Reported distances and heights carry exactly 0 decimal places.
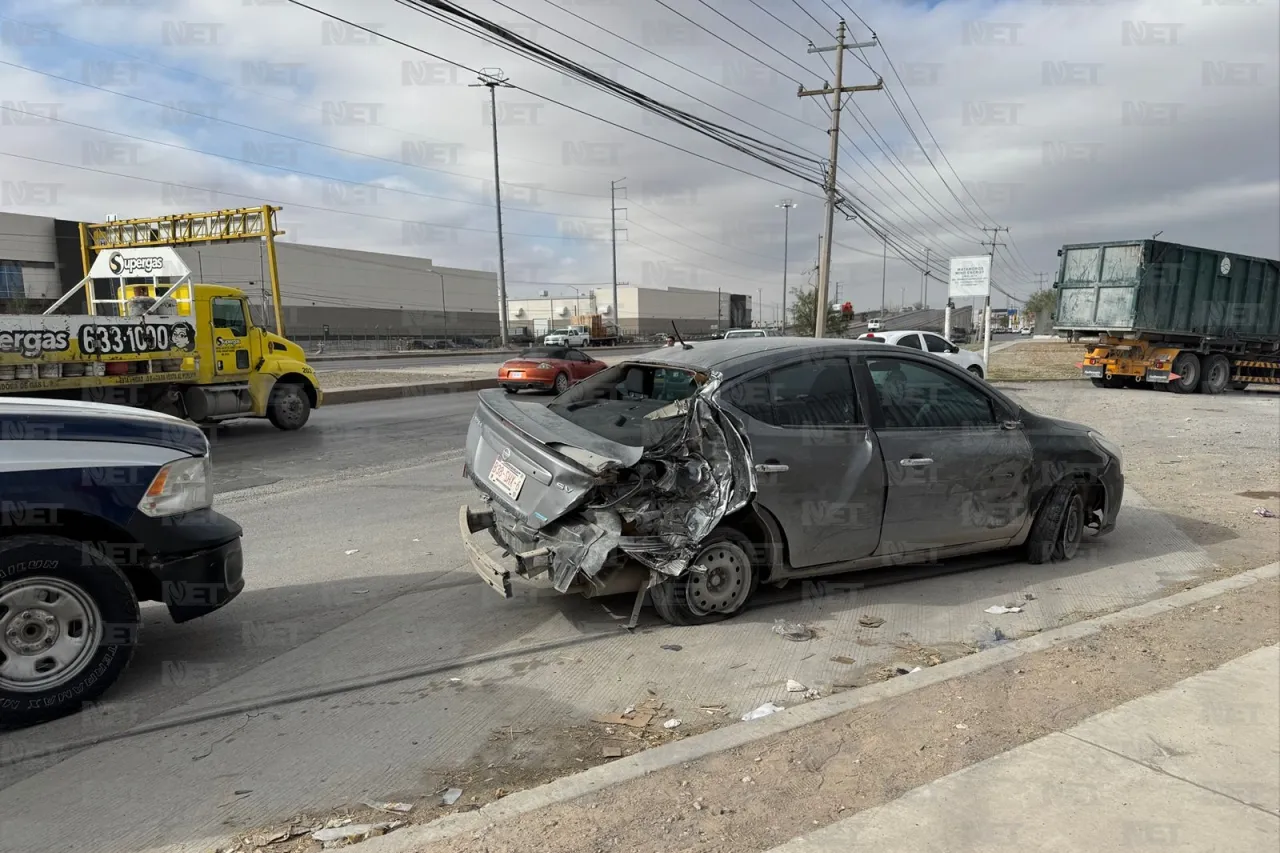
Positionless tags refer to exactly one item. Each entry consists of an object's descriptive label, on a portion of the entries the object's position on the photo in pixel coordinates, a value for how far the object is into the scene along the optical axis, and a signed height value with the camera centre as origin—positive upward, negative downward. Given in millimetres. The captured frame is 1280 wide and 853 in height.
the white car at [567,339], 56281 -1949
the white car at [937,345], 20353 -890
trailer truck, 20000 -64
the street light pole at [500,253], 45572 +3421
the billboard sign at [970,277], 30203 +1306
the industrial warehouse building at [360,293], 46406 +1934
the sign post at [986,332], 25909 -675
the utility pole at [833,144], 28156 +5952
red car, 20172 -1486
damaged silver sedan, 4113 -905
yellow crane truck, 10000 -527
